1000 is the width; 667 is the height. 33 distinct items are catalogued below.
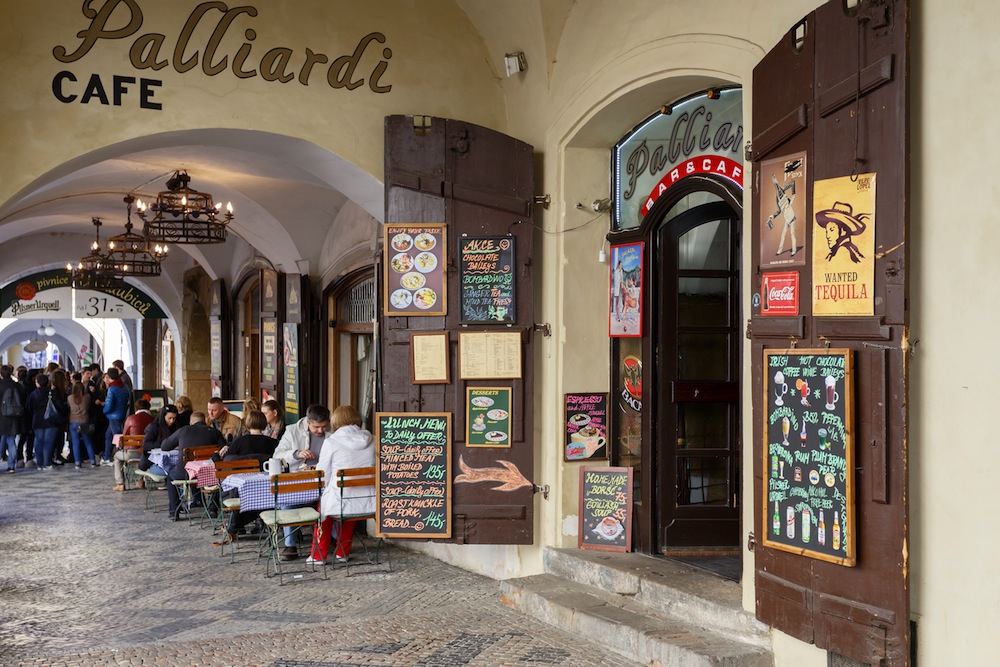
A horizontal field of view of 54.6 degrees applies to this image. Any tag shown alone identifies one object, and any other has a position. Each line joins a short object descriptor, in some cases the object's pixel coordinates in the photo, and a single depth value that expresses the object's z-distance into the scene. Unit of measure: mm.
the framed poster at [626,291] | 6200
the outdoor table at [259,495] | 7359
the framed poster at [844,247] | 3871
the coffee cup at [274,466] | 7637
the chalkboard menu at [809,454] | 3965
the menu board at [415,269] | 6410
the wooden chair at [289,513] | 6984
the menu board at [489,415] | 6480
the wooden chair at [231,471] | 7699
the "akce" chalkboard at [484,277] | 6410
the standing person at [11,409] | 12688
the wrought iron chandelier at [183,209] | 8266
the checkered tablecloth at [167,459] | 9609
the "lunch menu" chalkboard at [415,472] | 6430
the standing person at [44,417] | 13125
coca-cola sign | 4297
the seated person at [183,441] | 9430
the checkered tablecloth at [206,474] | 8680
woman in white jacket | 7070
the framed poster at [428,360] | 6406
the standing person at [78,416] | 13617
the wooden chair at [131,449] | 11133
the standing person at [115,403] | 13680
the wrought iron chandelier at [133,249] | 10969
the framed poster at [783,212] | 4250
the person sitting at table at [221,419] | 10344
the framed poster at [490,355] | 6434
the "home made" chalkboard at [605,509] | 6242
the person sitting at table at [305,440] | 7809
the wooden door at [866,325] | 3746
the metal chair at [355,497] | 6930
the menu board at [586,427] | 6430
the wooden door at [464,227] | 6445
